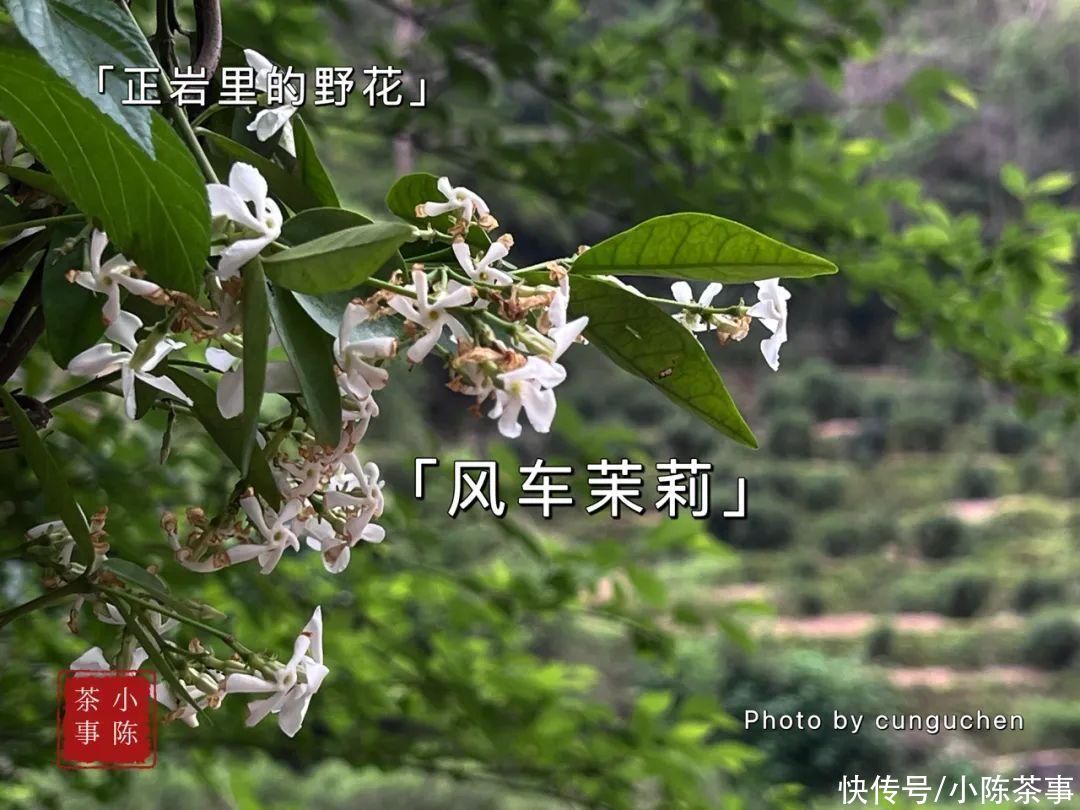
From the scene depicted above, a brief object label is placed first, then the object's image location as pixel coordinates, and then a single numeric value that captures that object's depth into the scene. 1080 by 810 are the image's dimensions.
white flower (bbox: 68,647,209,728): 0.21
